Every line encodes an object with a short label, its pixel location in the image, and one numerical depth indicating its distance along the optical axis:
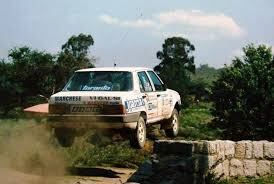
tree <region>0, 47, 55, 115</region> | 50.00
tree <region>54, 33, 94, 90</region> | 49.58
